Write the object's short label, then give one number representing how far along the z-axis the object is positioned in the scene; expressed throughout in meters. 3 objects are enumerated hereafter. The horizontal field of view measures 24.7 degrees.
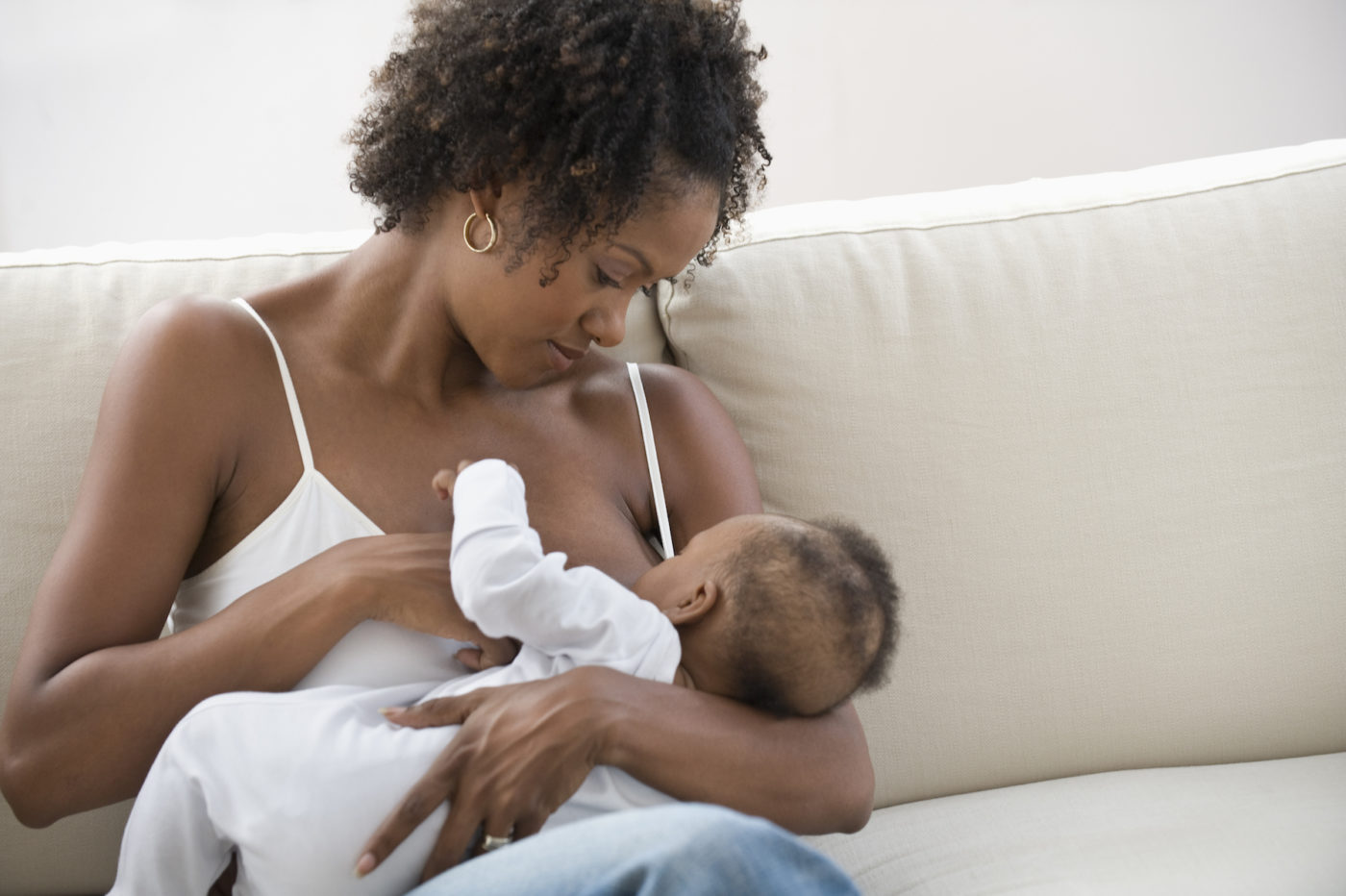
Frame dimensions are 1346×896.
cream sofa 2.20
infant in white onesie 1.83
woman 1.89
